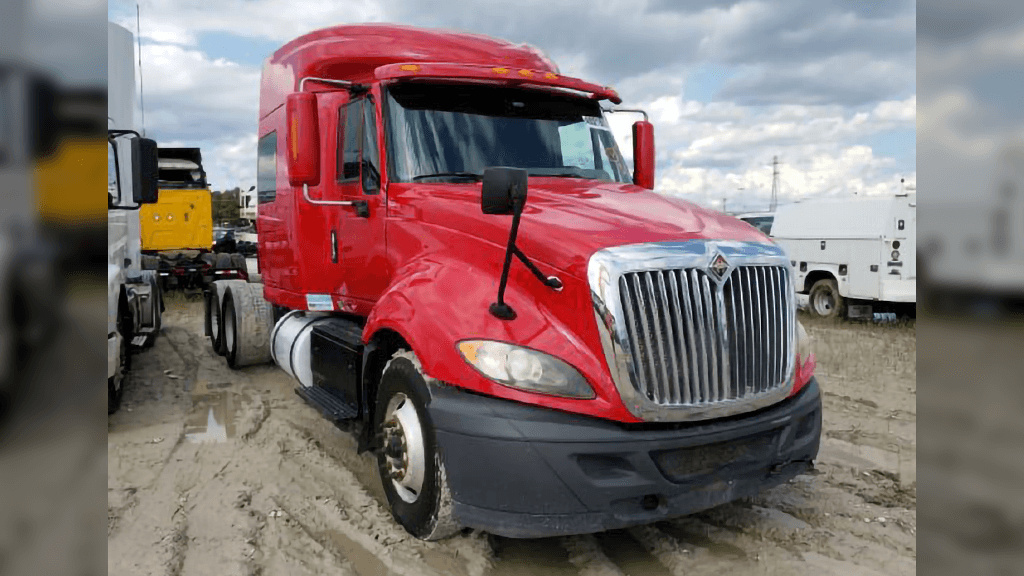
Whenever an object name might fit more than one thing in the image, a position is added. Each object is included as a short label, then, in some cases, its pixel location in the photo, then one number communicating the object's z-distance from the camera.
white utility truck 11.87
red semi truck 3.30
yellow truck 16.06
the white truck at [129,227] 4.21
